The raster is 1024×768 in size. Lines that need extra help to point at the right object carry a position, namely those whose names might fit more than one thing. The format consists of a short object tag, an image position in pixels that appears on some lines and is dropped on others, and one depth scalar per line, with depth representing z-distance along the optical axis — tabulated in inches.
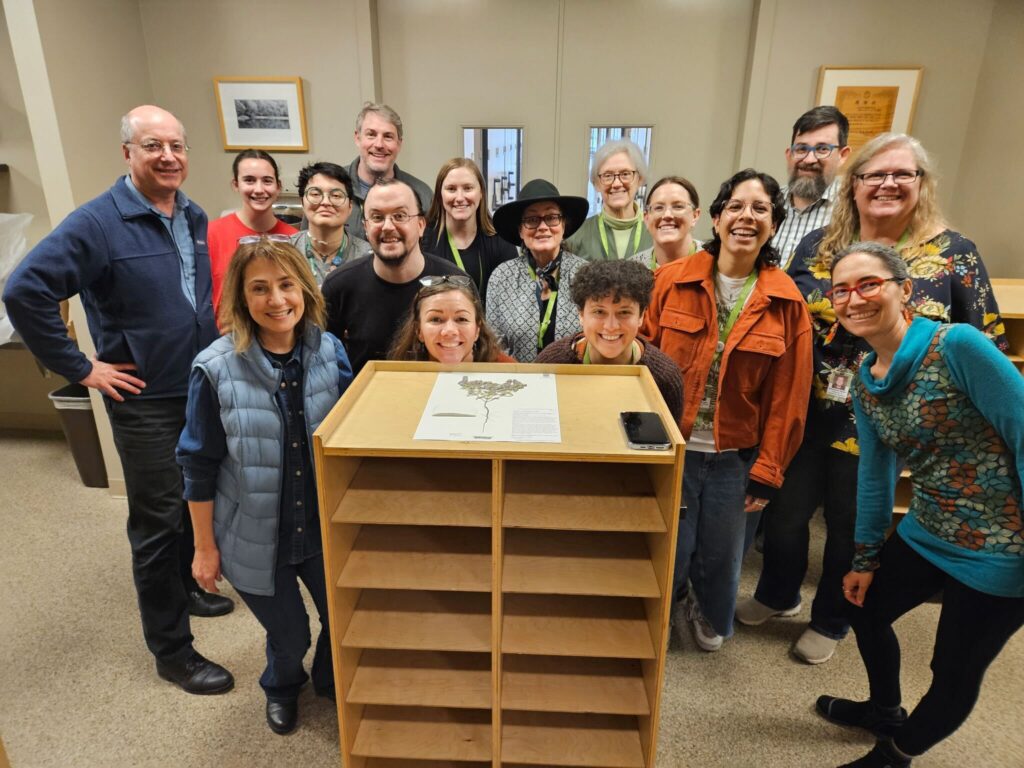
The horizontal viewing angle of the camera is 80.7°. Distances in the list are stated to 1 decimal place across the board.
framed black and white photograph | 134.7
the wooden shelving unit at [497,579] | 47.2
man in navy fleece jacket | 67.9
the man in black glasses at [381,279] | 73.0
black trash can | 121.3
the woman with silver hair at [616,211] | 95.6
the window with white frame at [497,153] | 144.8
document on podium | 45.7
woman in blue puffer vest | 56.6
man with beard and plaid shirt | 92.8
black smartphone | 43.5
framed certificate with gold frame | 128.3
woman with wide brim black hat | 80.4
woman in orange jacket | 67.3
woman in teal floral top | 51.3
